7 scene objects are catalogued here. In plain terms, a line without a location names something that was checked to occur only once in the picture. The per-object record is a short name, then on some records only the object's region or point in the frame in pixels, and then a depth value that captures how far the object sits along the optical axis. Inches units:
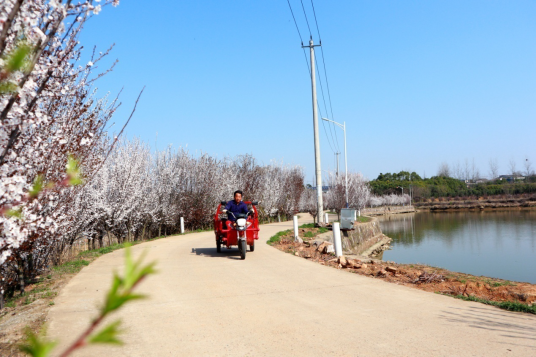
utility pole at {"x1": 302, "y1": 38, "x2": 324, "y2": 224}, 917.2
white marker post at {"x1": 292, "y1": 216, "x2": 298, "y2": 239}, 710.0
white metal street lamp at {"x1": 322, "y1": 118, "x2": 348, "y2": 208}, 1413.1
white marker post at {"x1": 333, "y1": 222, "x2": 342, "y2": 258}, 523.8
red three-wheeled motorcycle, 502.6
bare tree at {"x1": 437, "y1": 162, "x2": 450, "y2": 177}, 6022.6
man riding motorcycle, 532.4
